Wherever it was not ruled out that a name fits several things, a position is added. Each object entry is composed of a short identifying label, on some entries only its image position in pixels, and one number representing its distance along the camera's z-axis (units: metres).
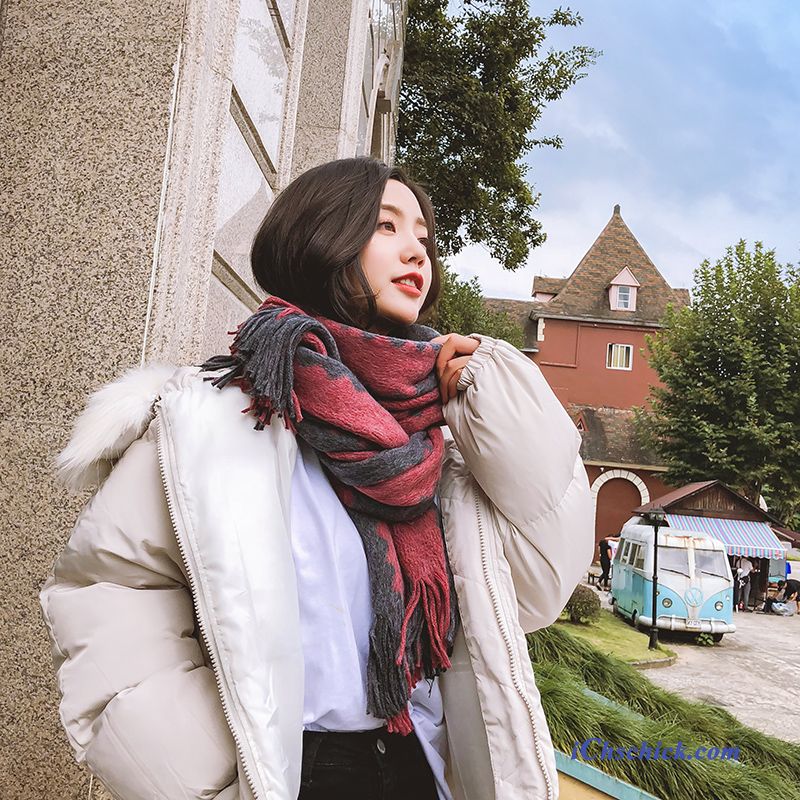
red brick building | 32.16
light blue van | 14.70
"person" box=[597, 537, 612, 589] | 21.77
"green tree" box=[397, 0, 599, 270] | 12.41
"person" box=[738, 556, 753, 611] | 21.02
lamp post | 13.13
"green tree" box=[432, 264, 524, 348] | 17.77
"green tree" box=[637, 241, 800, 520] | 22.61
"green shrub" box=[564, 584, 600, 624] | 12.23
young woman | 1.26
